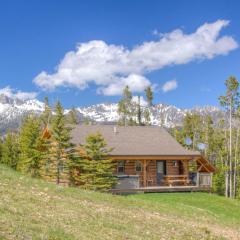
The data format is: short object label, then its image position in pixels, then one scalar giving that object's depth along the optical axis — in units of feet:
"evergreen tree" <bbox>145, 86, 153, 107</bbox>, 194.66
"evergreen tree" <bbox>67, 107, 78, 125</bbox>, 200.71
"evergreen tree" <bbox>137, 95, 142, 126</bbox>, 191.50
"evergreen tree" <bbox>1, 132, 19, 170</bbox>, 144.03
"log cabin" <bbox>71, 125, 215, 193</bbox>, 89.85
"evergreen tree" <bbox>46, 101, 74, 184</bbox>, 85.32
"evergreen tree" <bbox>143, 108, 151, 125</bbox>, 189.39
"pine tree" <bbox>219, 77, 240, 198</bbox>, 126.20
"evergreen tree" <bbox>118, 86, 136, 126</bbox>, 196.67
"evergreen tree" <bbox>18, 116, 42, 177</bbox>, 106.47
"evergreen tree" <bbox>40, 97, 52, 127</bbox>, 185.74
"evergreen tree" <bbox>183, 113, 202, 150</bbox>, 174.41
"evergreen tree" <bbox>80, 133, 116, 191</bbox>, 80.03
